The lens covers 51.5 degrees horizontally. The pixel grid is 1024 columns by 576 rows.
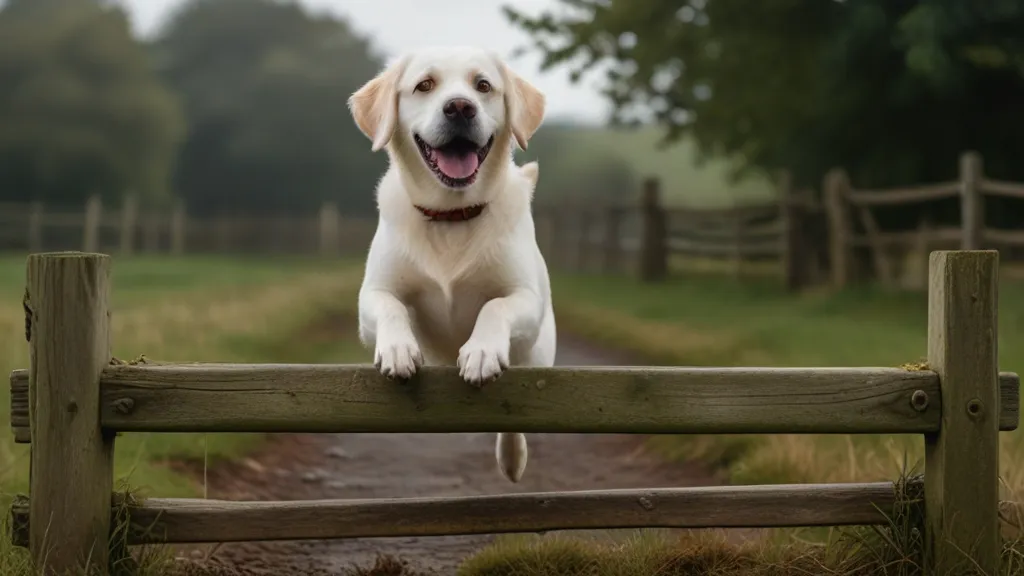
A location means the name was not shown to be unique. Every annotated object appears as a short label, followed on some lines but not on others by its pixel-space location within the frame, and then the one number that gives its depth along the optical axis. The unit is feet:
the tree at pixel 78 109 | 103.35
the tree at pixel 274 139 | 121.80
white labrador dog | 10.60
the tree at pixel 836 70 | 32.83
